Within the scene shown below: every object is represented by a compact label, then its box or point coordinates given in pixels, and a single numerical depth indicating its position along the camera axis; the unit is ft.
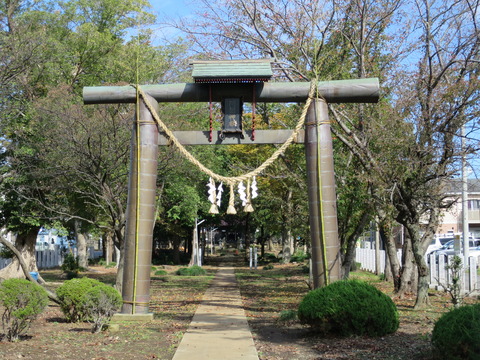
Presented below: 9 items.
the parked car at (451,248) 100.23
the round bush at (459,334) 21.05
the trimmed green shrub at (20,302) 29.32
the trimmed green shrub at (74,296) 37.24
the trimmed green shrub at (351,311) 30.73
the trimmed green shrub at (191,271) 106.01
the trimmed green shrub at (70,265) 106.46
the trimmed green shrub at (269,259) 162.11
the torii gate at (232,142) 37.88
